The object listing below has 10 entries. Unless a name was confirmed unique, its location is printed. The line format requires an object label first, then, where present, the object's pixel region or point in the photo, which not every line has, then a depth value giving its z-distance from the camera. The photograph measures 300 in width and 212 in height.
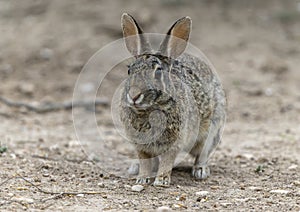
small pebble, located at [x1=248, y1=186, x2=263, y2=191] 11.03
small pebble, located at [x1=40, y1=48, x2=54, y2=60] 22.09
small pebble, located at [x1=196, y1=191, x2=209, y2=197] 10.57
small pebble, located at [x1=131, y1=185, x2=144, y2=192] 10.96
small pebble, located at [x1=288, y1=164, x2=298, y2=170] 12.70
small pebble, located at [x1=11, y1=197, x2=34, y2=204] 9.30
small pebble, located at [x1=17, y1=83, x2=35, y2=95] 19.77
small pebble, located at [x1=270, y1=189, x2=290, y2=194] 10.66
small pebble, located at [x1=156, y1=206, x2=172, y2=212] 9.23
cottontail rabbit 10.34
